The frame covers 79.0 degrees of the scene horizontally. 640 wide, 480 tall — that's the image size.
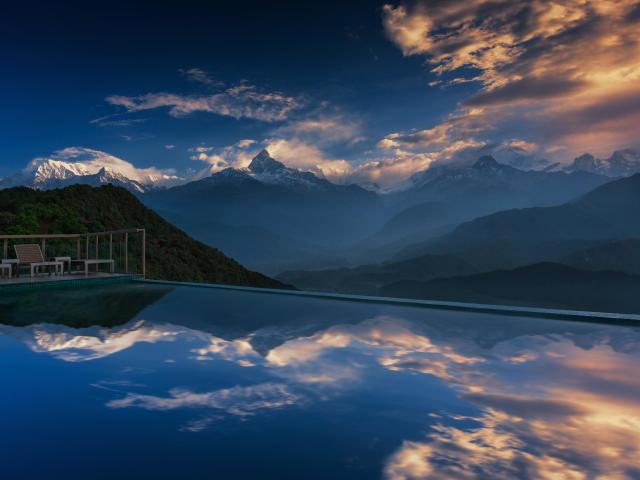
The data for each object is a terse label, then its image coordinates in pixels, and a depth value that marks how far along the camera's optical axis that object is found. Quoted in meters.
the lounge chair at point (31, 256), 10.55
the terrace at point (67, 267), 10.44
